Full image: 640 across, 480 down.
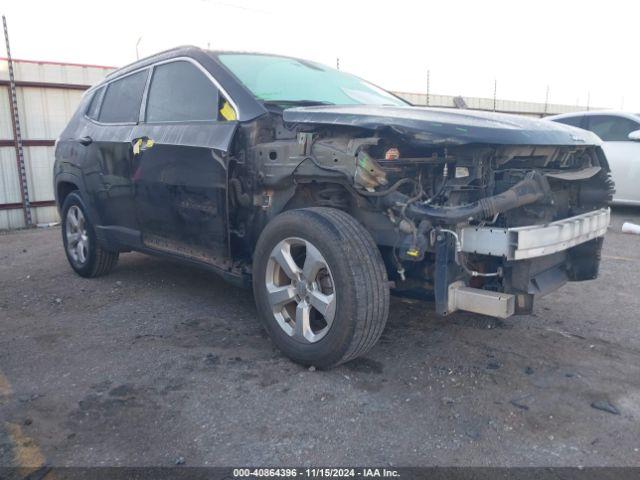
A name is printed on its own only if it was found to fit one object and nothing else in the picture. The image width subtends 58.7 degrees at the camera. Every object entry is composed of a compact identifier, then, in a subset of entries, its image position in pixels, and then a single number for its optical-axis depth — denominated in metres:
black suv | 2.94
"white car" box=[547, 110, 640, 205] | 8.54
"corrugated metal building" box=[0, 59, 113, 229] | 9.62
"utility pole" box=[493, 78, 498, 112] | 14.89
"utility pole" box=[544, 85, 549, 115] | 17.78
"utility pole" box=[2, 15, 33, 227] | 9.41
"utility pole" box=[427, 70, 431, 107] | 12.88
